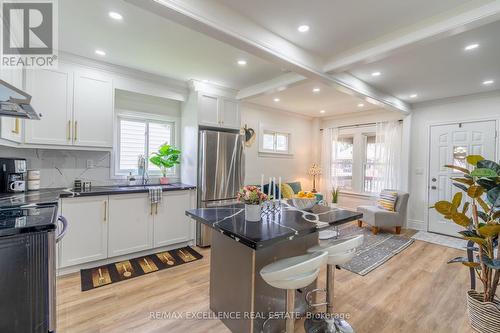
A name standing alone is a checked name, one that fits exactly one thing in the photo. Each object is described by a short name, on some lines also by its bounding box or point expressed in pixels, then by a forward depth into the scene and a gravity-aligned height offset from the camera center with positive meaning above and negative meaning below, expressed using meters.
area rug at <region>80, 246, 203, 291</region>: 2.67 -1.38
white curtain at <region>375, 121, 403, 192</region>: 5.20 +0.26
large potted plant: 1.86 -0.56
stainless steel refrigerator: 3.73 -0.11
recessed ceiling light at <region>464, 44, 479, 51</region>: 2.53 +1.35
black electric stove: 1.26 -0.37
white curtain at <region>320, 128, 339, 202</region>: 6.36 +0.17
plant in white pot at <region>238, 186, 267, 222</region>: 1.85 -0.30
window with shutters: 3.66 +0.37
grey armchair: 4.57 -1.01
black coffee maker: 2.40 -0.16
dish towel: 3.30 -0.46
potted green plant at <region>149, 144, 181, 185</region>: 3.67 +0.09
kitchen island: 1.68 -0.77
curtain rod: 5.64 +1.04
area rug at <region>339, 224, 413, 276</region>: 3.17 -1.37
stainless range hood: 1.50 +0.43
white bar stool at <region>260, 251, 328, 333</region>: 1.44 -0.71
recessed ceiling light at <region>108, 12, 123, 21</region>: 2.07 +1.34
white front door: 4.21 +0.32
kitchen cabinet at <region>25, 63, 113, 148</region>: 2.71 +0.69
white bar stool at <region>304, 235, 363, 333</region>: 1.82 -0.93
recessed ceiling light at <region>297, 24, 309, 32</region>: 2.22 +1.34
